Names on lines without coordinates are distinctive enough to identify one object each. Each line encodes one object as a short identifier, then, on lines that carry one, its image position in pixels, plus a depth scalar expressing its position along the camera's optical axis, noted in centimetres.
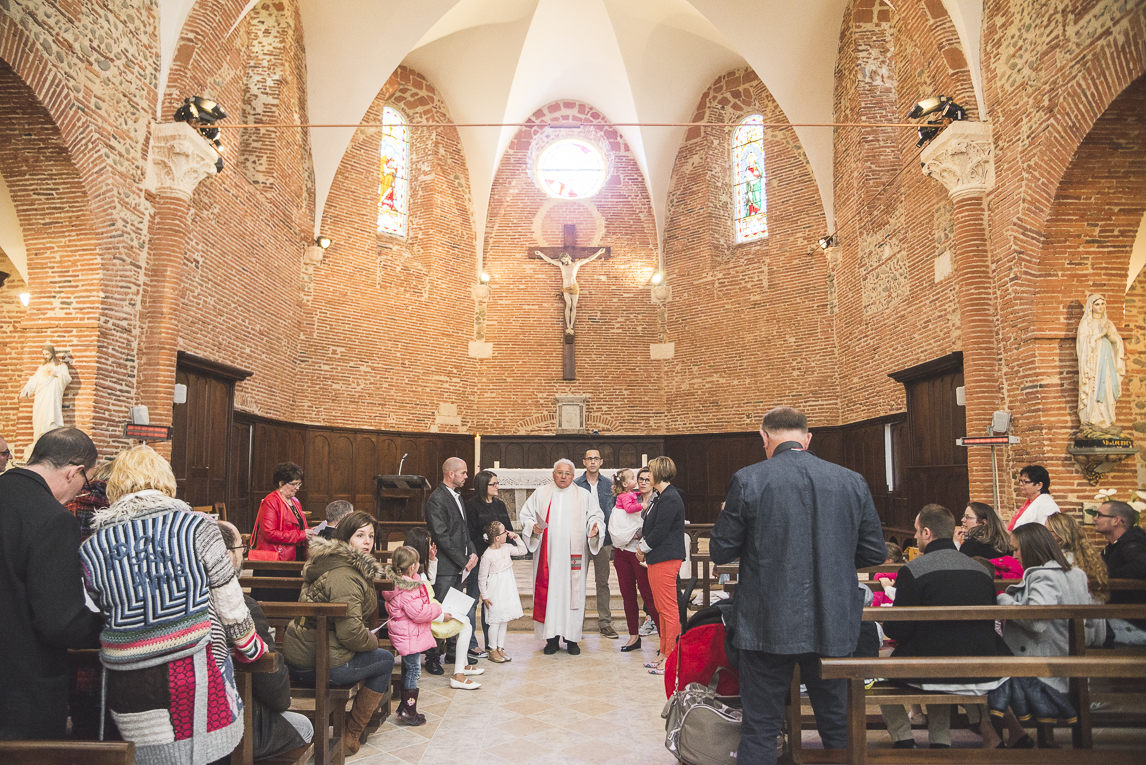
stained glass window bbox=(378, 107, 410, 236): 1585
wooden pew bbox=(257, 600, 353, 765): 372
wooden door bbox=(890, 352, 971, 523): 898
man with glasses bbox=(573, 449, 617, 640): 698
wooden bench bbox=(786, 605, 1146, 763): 330
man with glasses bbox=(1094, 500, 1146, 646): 452
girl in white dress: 623
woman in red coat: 562
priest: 653
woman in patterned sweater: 243
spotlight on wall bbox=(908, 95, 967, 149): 842
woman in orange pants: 573
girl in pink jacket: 466
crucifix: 1673
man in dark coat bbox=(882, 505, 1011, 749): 357
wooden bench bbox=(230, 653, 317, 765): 293
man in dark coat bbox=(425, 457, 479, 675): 588
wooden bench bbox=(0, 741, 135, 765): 209
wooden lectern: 1295
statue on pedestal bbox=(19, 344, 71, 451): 747
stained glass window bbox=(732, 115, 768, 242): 1583
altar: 1466
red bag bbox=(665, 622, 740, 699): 371
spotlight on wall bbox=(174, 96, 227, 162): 855
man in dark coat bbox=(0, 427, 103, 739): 240
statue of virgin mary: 737
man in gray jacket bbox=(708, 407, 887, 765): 298
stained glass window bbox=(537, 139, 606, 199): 1742
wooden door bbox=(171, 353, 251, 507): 948
